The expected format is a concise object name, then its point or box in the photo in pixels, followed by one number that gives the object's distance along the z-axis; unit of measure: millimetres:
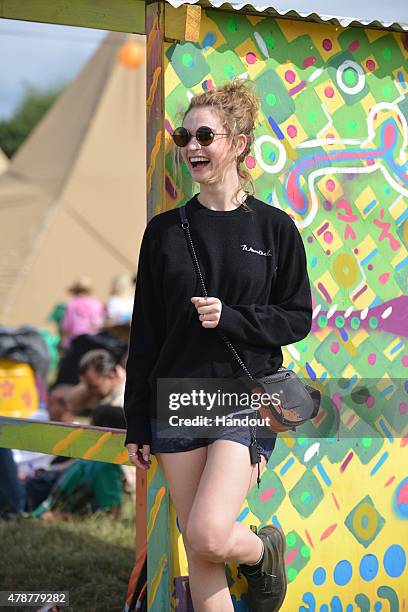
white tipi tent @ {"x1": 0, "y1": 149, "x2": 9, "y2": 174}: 21162
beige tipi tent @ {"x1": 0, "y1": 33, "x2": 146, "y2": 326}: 16438
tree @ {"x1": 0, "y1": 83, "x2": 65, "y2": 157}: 53219
